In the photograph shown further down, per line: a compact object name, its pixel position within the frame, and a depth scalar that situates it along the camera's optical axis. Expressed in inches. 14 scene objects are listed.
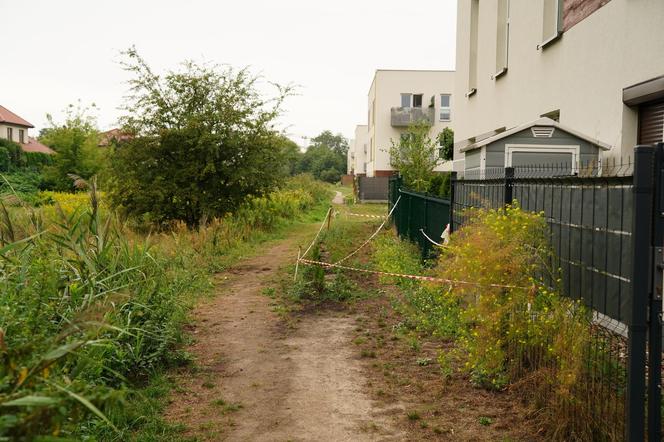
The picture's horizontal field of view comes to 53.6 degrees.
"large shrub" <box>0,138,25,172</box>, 1765.7
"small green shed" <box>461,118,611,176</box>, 373.4
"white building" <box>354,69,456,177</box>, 1708.9
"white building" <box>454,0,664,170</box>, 315.3
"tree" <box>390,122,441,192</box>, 1026.7
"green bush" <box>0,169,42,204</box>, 1482.5
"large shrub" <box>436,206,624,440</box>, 162.4
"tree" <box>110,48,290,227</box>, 642.8
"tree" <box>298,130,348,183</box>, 3917.3
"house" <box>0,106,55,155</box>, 2516.0
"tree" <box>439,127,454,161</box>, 1108.1
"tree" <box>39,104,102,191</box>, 1461.6
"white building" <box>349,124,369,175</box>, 2672.2
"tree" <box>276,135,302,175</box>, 702.5
